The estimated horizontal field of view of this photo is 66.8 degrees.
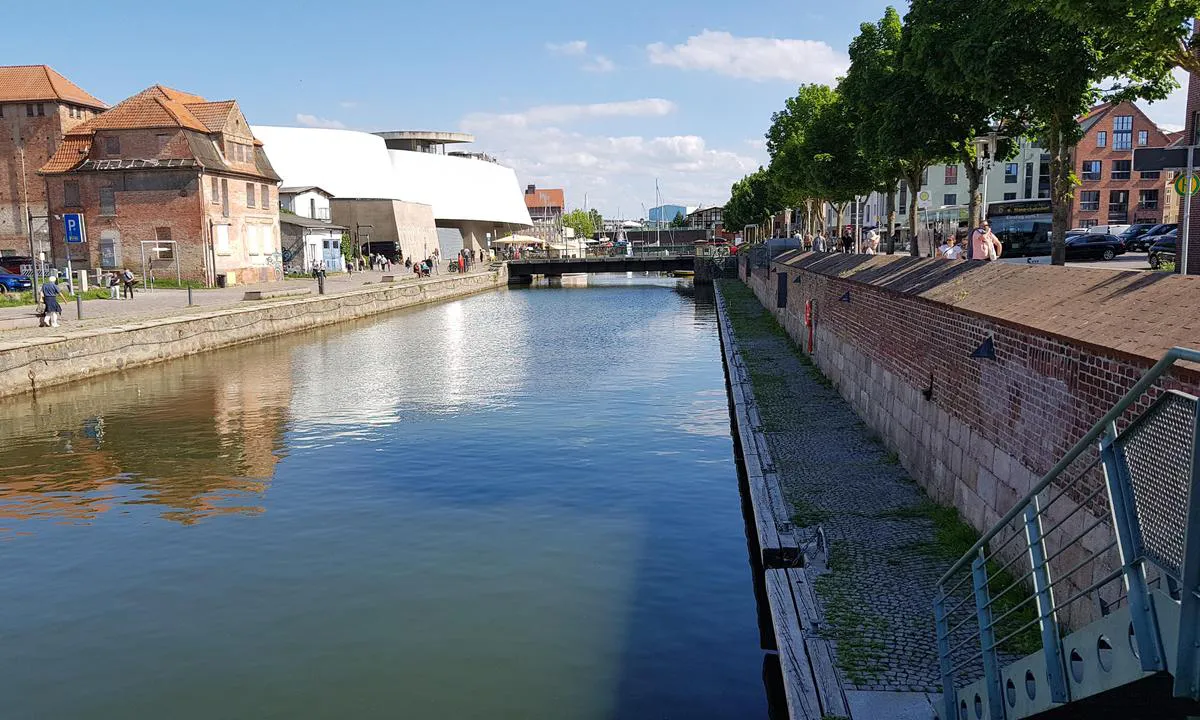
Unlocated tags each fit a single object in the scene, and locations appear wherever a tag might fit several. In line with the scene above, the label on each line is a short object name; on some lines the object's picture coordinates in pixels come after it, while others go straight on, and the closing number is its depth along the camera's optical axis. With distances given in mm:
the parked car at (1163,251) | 23900
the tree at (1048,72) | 14242
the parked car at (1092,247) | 34062
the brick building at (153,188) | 48062
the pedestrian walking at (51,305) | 28078
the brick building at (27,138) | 58188
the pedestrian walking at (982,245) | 18141
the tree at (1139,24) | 9750
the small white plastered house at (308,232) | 63844
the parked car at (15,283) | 41531
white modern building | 84562
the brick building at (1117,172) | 69750
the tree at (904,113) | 21281
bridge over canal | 78562
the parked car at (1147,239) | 35969
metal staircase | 3678
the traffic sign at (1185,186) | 14670
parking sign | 37844
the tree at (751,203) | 85938
